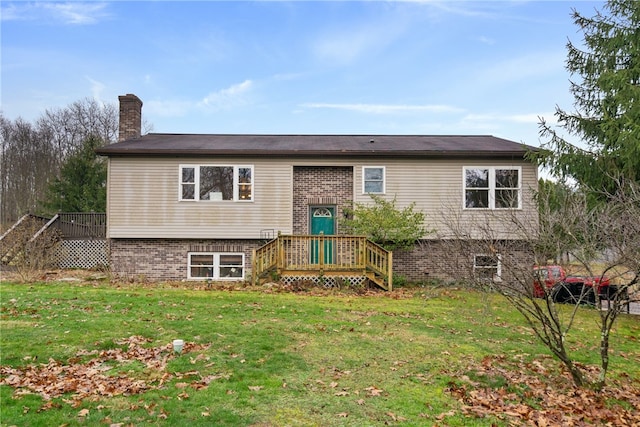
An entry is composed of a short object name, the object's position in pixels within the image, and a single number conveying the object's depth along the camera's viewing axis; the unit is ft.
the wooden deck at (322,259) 41.22
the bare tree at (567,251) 15.92
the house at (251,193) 46.91
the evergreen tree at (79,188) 77.92
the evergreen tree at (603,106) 32.27
